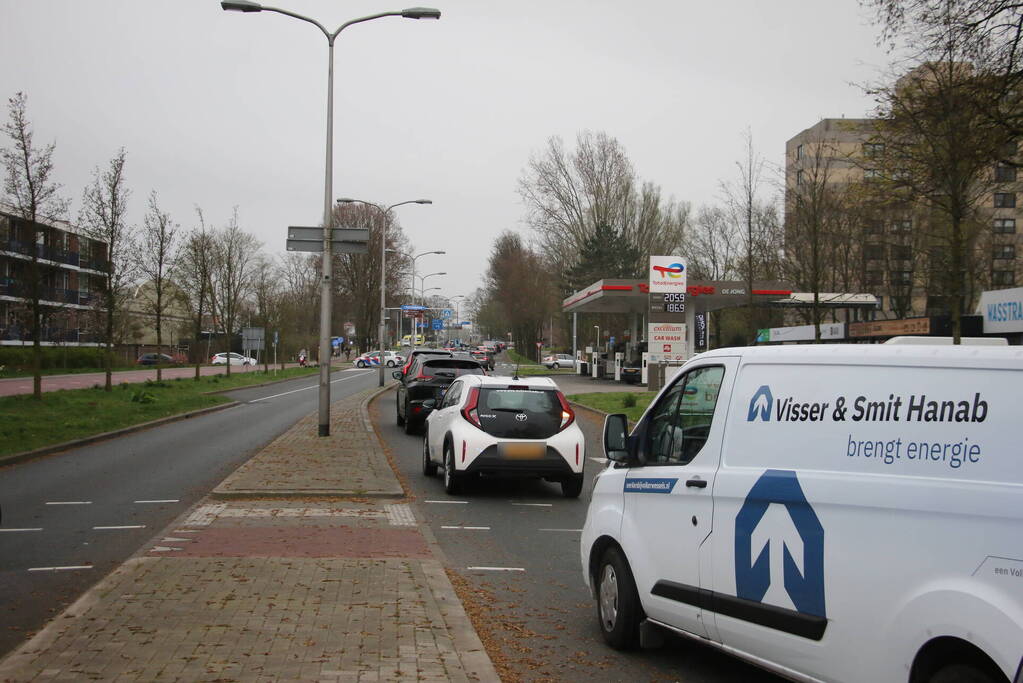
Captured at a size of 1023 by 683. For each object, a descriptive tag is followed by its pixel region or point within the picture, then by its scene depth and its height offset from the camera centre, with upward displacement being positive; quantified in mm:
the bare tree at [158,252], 35812 +3282
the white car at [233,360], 76188 -1436
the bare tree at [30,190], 25094 +3852
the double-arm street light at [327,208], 18281 +2719
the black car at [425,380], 21812 -795
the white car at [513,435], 12336 -1147
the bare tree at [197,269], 41281 +3085
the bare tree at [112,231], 30344 +3396
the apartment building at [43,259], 25797 +2404
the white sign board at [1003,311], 28469 +1253
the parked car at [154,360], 67531 -1412
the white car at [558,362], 86000 -1392
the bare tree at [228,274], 45822 +3277
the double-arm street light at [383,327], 48781 +840
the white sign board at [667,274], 36781 +2782
